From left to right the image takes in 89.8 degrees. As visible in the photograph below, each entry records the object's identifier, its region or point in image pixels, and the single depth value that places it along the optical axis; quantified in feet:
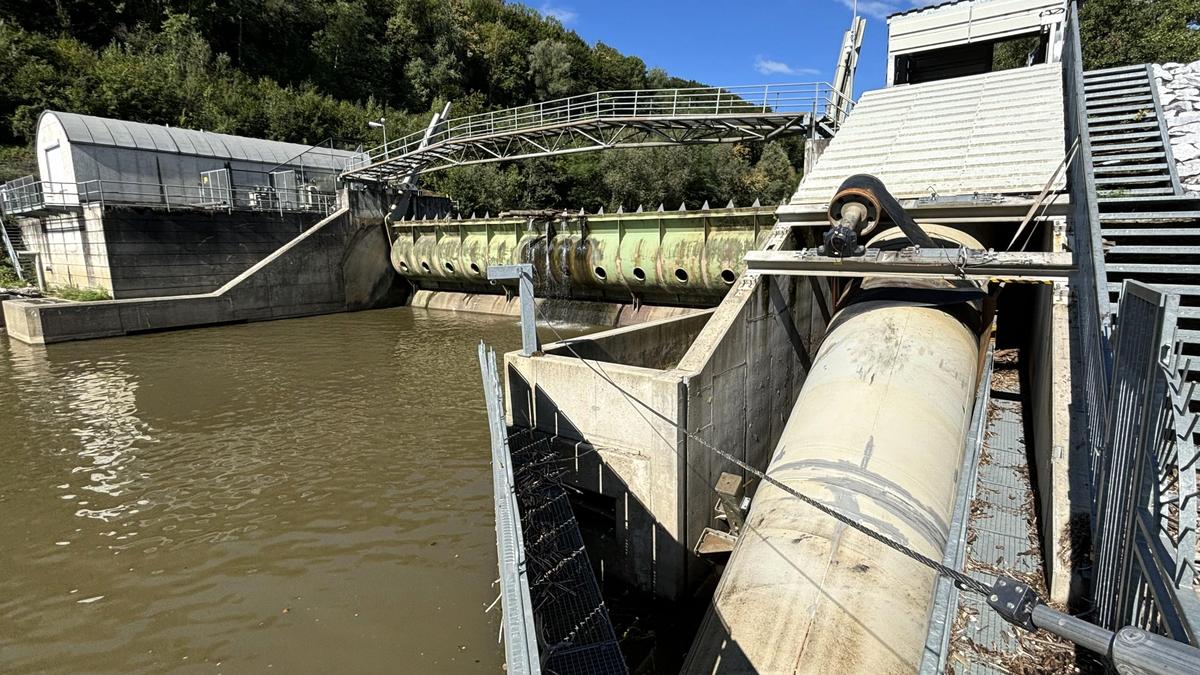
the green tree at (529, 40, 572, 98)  196.54
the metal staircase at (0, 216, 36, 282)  76.95
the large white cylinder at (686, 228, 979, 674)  13.76
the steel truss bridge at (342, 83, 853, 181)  56.90
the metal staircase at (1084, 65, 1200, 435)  18.37
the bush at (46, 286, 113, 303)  62.75
